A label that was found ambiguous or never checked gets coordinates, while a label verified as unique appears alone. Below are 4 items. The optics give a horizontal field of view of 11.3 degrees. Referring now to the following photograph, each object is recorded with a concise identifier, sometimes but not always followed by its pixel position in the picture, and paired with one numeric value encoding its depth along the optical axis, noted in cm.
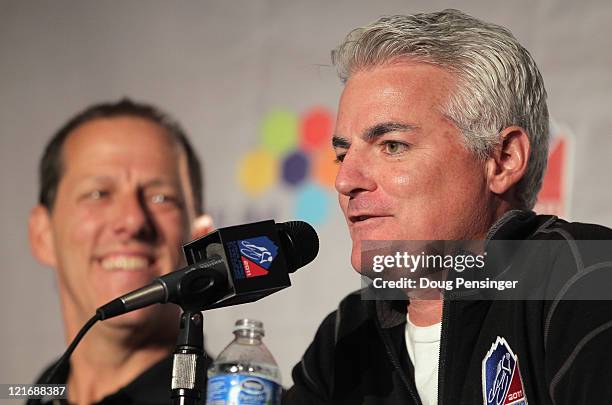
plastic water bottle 274
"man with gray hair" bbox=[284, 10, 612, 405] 278
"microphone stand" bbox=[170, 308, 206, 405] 261
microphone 262
